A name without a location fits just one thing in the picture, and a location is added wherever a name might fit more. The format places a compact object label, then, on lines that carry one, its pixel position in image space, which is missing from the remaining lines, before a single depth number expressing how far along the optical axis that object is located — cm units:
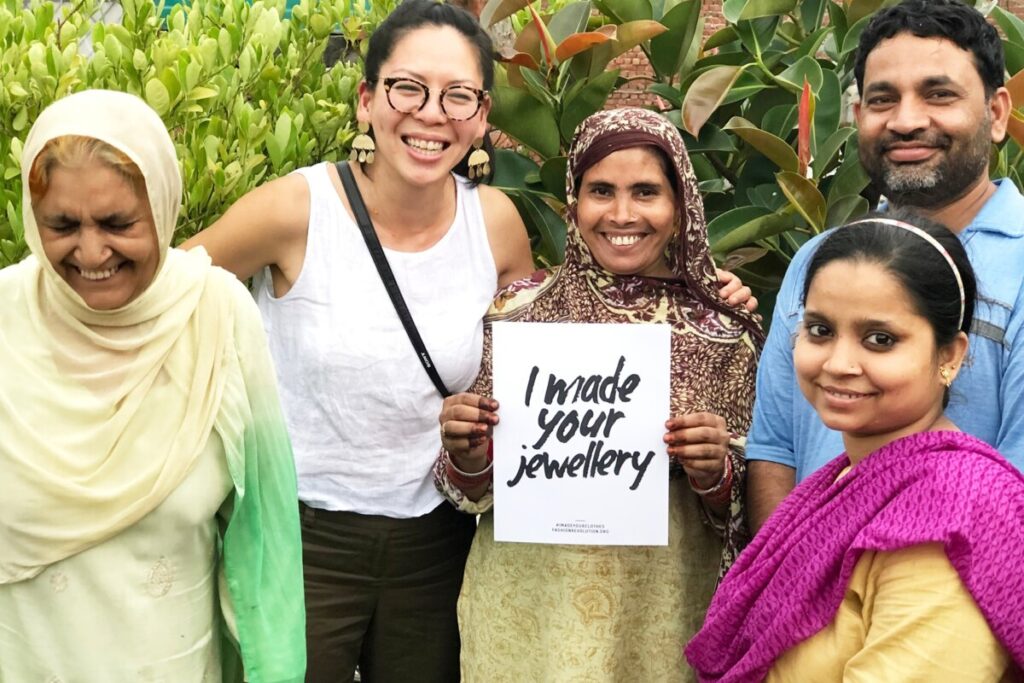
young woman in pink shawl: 180
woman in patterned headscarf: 268
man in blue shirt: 257
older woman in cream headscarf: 212
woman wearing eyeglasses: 291
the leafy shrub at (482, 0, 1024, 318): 327
